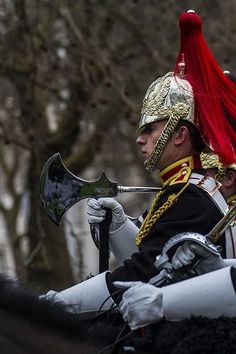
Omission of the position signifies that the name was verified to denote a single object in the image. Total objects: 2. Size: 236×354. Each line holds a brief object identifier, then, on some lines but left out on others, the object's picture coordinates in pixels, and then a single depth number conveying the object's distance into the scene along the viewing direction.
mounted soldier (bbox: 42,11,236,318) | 10.18
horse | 8.95
